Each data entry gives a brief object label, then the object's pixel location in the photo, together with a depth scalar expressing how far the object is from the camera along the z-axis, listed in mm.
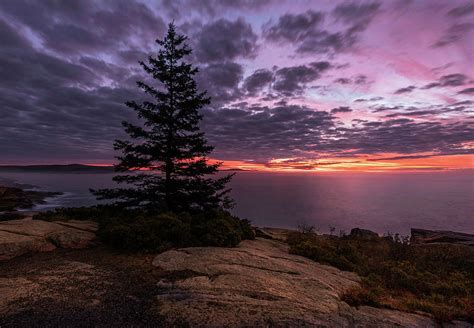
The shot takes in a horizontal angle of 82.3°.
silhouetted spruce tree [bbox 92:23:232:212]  15922
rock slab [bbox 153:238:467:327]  5469
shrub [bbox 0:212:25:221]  14547
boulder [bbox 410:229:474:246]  21770
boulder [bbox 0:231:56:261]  8671
